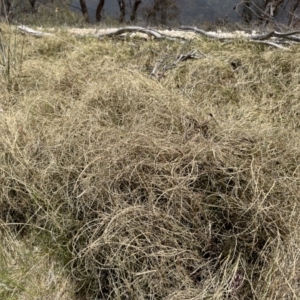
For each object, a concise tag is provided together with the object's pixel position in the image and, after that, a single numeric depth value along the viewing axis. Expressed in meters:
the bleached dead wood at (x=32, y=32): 3.52
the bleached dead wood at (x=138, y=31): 3.21
